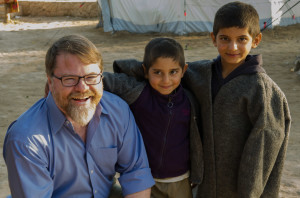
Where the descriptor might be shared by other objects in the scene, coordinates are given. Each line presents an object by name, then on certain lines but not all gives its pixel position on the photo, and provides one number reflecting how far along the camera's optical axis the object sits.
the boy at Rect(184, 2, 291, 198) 2.23
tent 11.91
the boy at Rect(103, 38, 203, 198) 2.33
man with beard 2.02
